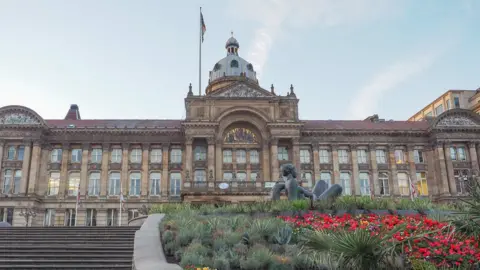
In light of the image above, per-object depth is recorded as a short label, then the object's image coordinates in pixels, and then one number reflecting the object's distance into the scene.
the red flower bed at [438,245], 11.31
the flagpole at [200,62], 64.94
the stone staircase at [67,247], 16.05
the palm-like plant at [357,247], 8.75
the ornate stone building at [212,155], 52.78
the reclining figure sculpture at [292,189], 25.02
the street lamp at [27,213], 49.81
